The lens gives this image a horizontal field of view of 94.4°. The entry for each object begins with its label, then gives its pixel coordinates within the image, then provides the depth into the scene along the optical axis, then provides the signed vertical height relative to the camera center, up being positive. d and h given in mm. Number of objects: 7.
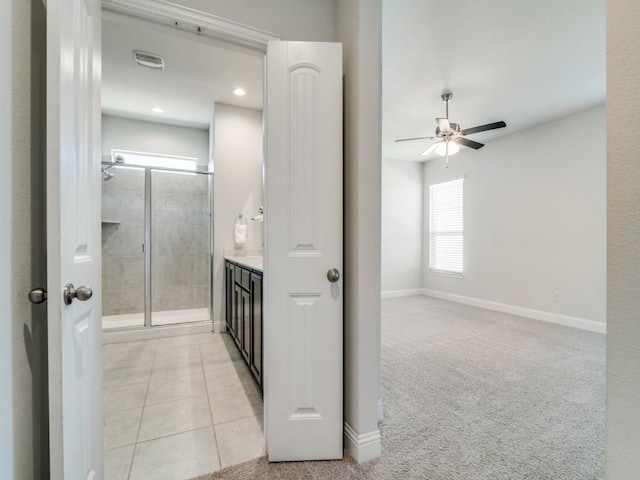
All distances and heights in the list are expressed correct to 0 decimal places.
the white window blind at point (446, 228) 5344 +225
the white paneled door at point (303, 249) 1442 -48
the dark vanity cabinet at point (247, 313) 1980 -599
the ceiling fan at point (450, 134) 3109 +1166
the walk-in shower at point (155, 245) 3775 -82
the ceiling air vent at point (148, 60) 2766 +1715
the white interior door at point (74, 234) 844 +14
